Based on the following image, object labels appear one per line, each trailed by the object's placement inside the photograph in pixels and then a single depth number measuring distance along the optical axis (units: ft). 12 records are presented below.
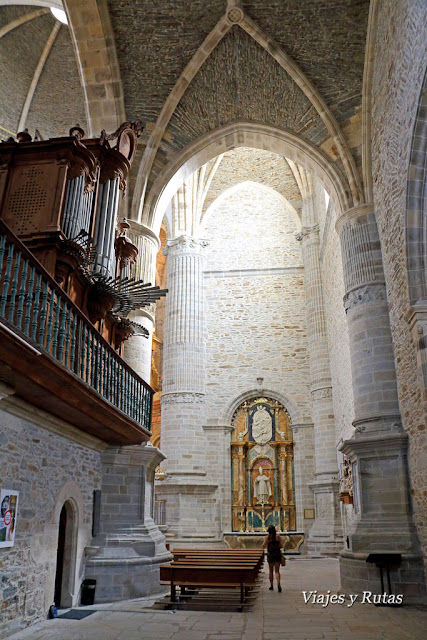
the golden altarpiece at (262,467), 59.06
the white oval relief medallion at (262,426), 62.80
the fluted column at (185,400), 57.57
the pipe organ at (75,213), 25.99
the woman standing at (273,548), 29.94
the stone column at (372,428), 28.99
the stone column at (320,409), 54.44
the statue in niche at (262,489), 59.52
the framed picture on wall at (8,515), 19.76
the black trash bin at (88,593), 27.78
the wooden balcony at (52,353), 17.67
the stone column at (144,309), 38.32
